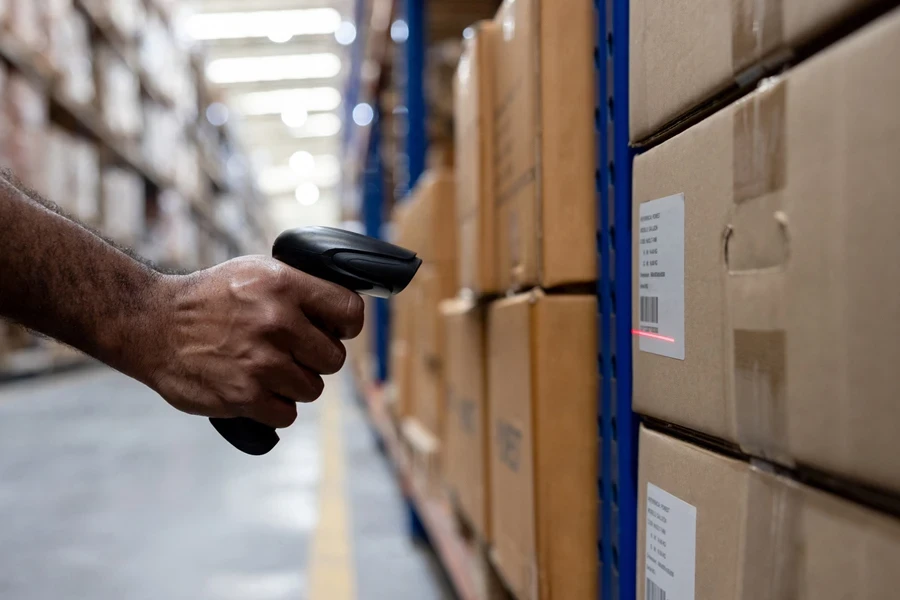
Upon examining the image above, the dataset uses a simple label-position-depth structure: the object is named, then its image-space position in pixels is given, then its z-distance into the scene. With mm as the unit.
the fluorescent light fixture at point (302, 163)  25203
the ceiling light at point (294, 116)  19562
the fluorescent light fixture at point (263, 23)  13102
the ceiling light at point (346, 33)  6760
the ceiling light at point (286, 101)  18047
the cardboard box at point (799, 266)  468
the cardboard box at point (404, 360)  3166
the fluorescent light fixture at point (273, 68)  15617
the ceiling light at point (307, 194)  28812
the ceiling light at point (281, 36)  13617
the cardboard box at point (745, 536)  497
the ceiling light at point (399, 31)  3208
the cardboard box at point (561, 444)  1106
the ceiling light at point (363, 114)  5689
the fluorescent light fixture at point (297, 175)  26125
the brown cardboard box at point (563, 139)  1108
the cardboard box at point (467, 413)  1598
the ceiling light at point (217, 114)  12445
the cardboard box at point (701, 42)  559
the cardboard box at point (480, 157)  1469
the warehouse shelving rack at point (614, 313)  1005
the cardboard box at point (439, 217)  2342
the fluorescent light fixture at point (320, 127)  21344
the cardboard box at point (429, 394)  2461
